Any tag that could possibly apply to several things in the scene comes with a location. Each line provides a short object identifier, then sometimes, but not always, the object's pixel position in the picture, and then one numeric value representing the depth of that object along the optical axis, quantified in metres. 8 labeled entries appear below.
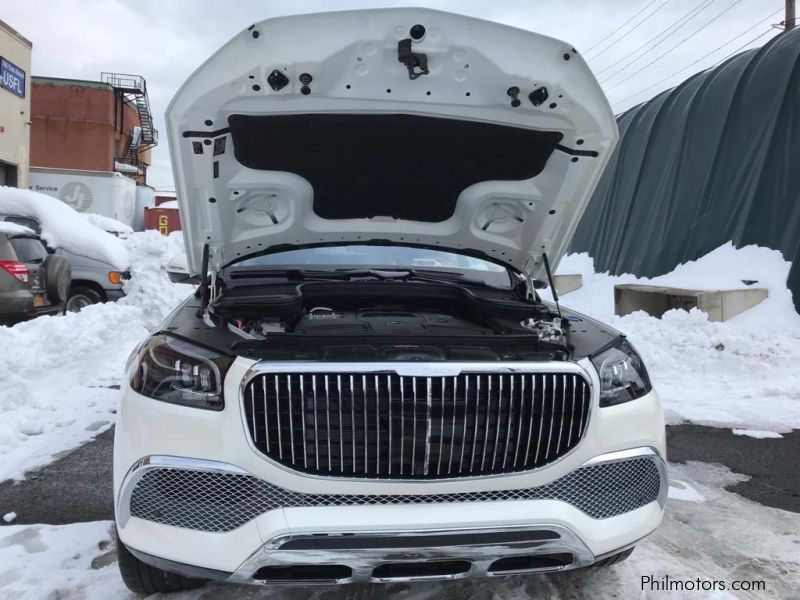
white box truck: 32.38
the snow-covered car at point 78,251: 9.50
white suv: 1.96
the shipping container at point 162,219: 31.97
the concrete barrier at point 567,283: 14.70
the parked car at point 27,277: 7.02
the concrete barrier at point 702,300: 9.27
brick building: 35.72
